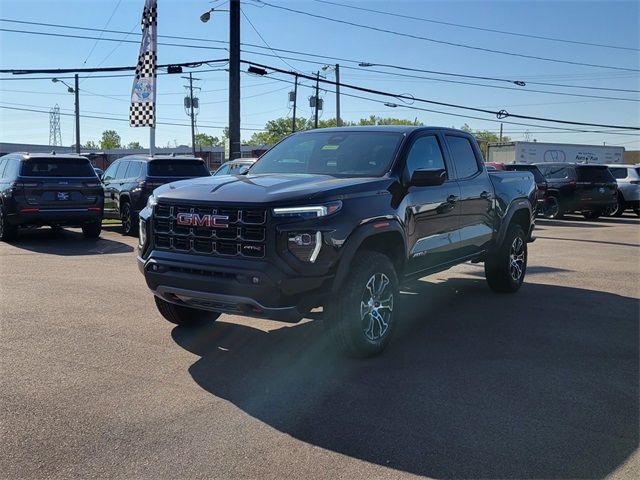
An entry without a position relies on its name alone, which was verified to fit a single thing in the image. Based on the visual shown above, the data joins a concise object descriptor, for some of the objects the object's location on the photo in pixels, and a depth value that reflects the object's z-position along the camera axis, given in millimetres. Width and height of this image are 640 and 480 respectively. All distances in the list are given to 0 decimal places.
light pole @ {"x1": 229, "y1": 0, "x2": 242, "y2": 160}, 18938
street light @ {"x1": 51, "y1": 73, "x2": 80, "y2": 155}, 45875
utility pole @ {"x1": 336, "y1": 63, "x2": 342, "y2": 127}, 39312
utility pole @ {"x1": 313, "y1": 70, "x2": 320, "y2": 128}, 47362
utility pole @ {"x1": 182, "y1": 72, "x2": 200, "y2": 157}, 69481
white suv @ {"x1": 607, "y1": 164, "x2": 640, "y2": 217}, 22203
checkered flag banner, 17609
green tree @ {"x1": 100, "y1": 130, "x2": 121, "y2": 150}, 153750
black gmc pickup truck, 4431
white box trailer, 34031
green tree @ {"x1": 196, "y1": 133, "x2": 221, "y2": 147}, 151875
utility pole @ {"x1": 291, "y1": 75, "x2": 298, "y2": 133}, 53928
